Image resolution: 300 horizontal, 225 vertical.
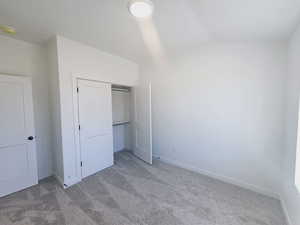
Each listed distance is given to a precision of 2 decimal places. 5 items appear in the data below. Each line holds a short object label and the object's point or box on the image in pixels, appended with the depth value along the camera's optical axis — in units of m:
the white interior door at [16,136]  2.33
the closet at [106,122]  2.83
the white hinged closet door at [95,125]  2.84
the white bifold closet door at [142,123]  3.54
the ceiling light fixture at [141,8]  1.57
